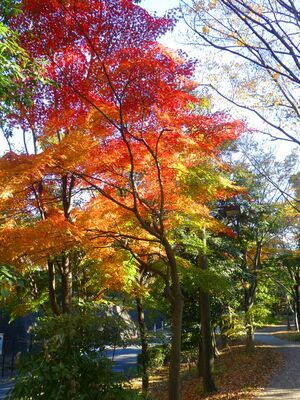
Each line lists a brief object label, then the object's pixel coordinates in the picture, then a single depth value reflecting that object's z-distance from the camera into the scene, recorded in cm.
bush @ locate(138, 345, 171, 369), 1838
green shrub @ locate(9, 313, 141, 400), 512
